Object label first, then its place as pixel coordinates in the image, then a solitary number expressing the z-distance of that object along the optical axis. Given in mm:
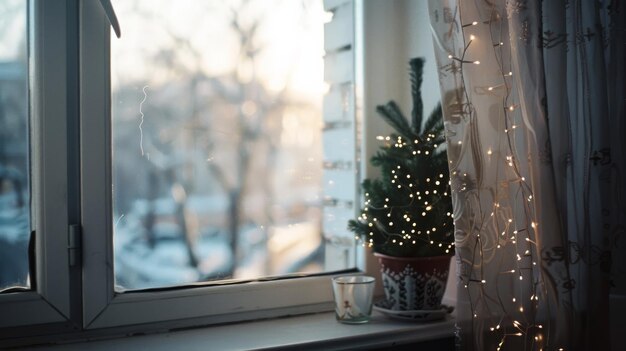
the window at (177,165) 1422
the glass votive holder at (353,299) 1561
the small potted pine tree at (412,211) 1551
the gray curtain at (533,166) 1342
